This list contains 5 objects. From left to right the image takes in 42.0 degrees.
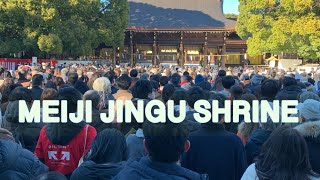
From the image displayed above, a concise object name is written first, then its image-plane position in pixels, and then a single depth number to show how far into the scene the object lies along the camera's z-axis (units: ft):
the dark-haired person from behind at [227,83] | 21.75
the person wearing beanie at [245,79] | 30.97
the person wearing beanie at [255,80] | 27.34
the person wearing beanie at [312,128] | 10.20
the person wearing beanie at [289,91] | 20.21
